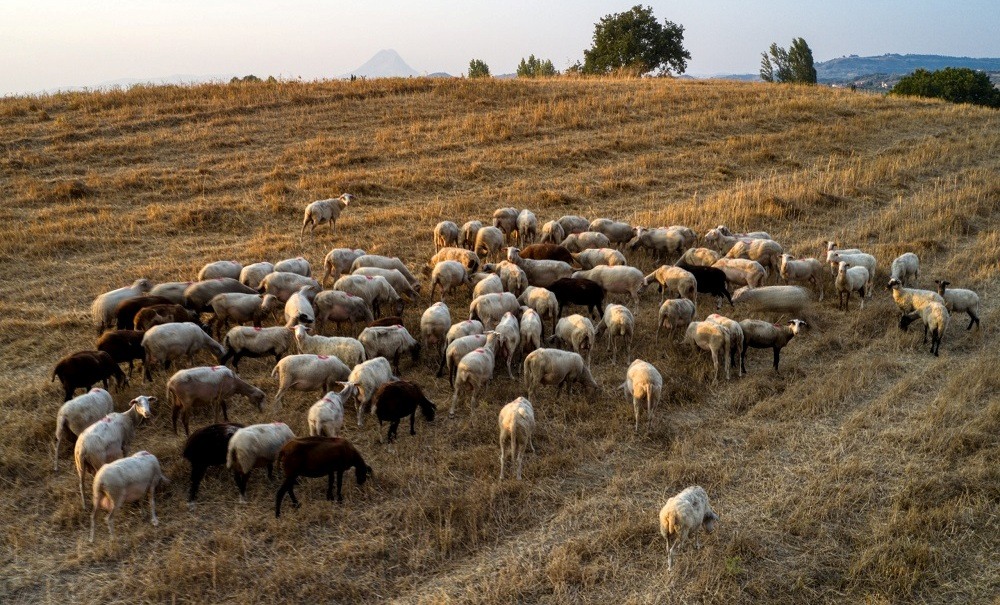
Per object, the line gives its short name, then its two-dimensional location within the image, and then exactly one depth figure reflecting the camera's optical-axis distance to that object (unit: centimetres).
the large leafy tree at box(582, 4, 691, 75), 6122
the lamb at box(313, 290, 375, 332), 1148
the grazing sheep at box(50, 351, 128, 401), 916
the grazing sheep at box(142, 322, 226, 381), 987
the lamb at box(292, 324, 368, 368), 1002
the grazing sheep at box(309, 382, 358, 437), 815
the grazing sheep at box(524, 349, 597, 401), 955
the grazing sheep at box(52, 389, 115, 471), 808
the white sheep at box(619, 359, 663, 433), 898
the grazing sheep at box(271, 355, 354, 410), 927
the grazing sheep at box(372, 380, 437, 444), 867
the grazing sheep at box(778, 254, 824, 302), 1378
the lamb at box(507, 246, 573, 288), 1354
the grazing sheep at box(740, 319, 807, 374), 1087
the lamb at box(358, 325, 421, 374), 1027
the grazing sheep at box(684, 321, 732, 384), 1036
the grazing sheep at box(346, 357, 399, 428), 901
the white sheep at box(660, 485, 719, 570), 655
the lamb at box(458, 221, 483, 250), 1578
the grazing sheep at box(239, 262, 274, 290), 1273
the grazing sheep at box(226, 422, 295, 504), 754
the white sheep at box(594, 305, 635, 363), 1087
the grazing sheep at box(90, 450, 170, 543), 690
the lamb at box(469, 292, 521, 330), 1139
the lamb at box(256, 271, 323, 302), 1212
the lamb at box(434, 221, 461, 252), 1562
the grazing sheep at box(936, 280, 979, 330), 1195
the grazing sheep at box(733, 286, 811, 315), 1255
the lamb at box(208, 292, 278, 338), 1135
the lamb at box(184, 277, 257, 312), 1165
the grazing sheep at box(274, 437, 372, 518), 737
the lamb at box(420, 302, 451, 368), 1092
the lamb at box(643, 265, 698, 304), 1270
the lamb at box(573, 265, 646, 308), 1280
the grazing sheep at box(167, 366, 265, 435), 868
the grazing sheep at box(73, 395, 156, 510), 736
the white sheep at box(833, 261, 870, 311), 1282
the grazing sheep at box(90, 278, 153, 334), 1138
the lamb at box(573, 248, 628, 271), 1392
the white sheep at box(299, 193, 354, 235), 1695
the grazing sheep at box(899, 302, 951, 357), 1105
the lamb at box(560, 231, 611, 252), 1524
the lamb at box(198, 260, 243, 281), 1283
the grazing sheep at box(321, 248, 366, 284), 1380
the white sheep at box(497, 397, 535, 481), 805
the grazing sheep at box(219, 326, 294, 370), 1020
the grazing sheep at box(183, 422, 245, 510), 764
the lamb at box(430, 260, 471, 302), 1296
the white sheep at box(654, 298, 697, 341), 1162
